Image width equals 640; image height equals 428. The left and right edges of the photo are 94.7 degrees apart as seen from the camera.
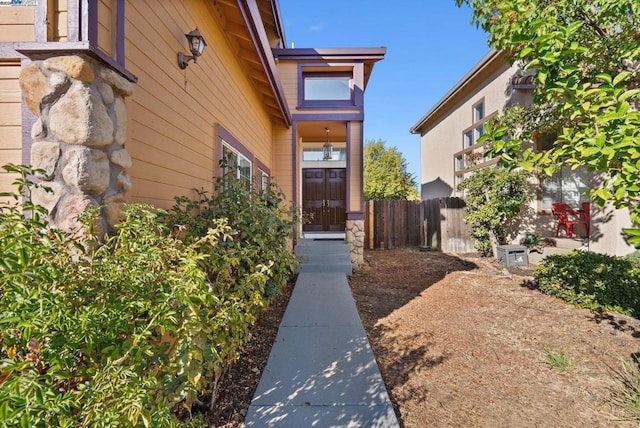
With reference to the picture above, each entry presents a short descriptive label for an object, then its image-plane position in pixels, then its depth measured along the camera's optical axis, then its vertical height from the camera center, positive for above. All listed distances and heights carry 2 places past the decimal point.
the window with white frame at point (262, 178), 6.32 +0.91
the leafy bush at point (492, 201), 7.66 +0.48
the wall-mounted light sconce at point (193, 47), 3.04 +1.79
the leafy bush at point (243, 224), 2.65 -0.07
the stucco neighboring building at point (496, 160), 6.26 +2.33
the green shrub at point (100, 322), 0.92 -0.41
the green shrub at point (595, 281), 4.13 -0.95
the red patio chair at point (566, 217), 6.90 +0.04
